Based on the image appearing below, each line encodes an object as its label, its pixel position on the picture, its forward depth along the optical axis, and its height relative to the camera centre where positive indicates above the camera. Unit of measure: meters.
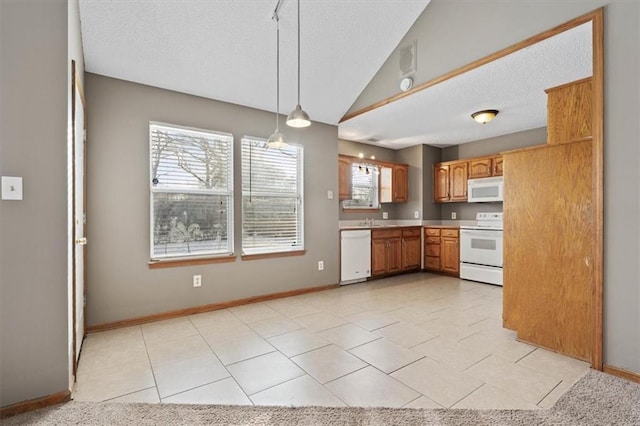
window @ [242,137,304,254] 4.02 +0.20
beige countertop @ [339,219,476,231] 5.86 -0.22
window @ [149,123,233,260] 3.42 +0.24
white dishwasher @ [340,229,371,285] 4.95 -0.72
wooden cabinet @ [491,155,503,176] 5.31 +0.83
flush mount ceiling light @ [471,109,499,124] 4.16 +1.34
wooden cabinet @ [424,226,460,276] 5.59 -0.72
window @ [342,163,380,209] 5.93 +0.51
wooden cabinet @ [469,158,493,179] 5.46 +0.82
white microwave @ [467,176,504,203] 5.23 +0.41
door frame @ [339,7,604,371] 2.17 +0.24
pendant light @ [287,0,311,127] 2.60 +0.80
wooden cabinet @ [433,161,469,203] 5.86 +0.63
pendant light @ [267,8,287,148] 3.00 +0.76
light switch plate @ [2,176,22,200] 1.72 +0.14
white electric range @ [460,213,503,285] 4.93 -0.63
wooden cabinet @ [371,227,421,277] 5.37 -0.71
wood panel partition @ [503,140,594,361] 2.37 -0.29
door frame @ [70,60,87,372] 2.06 +0.06
